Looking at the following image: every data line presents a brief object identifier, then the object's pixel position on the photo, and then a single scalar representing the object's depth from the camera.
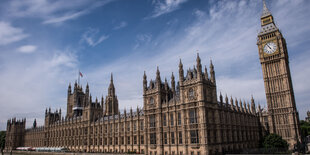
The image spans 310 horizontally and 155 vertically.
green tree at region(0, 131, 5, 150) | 178.43
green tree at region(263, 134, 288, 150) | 73.94
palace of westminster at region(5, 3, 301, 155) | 60.59
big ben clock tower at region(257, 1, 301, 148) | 89.31
